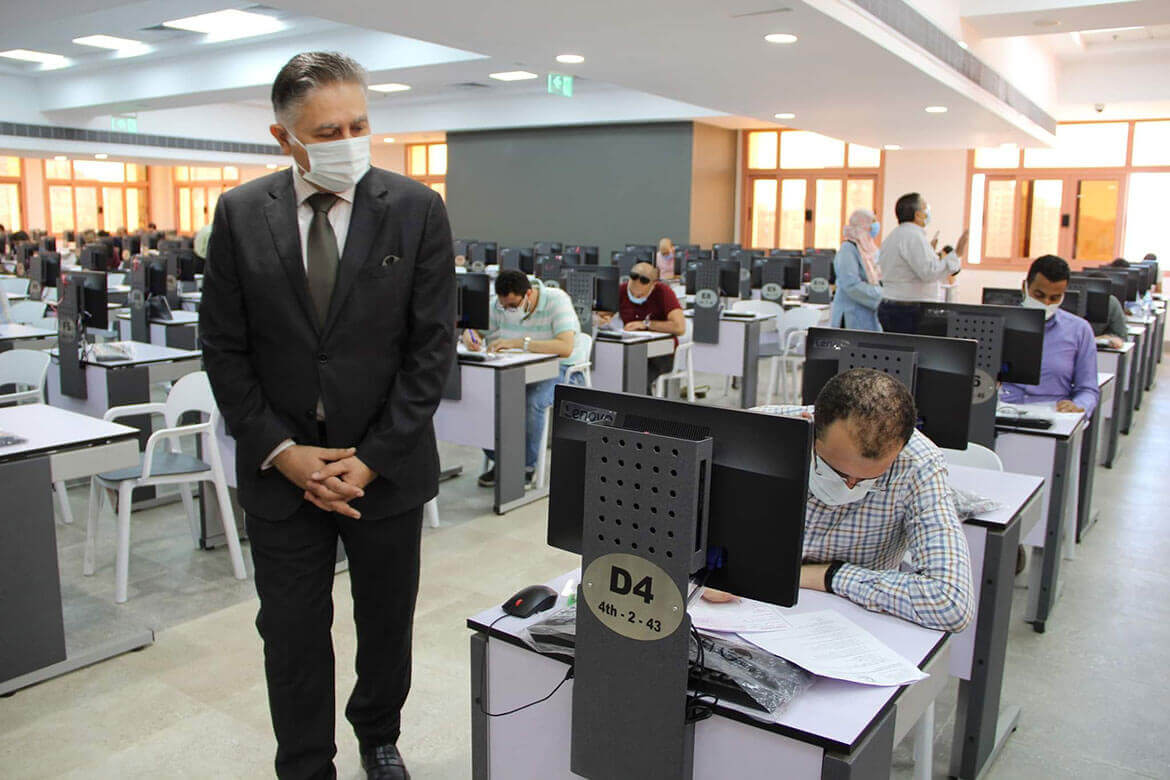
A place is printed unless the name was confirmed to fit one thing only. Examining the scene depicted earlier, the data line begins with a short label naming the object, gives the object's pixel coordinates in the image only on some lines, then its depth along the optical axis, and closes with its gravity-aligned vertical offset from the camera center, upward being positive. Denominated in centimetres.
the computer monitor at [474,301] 486 -26
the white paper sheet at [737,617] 168 -66
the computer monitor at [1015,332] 357 -28
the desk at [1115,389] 565 -81
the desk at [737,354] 714 -76
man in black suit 186 -21
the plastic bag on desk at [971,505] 236 -62
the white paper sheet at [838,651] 153 -67
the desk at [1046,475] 341 -78
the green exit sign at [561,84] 946 +171
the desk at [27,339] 550 -55
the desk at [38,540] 277 -88
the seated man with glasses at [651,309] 640 -38
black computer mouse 179 -67
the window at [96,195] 2455 +137
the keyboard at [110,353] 474 -55
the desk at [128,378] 464 -66
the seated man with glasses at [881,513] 176 -53
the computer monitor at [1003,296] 598 -23
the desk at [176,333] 631 -58
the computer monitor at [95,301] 488 -29
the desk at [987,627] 238 -95
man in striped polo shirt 513 -44
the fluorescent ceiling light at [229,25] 956 +232
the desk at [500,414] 467 -82
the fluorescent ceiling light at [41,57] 1144 +234
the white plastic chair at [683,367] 661 -83
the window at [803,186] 1614 +123
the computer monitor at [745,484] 142 -35
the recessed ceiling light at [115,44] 1061 +234
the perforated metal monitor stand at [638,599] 136 -52
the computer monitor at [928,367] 261 -30
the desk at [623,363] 589 -69
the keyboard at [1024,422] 349 -60
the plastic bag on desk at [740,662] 146 -67
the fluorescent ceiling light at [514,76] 1118 +218
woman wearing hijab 573 -10
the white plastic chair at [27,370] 443 -59
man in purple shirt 402 -40
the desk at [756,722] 139 -74
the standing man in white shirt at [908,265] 561 -4
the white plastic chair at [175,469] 360 -88
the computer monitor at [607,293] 661 -28
